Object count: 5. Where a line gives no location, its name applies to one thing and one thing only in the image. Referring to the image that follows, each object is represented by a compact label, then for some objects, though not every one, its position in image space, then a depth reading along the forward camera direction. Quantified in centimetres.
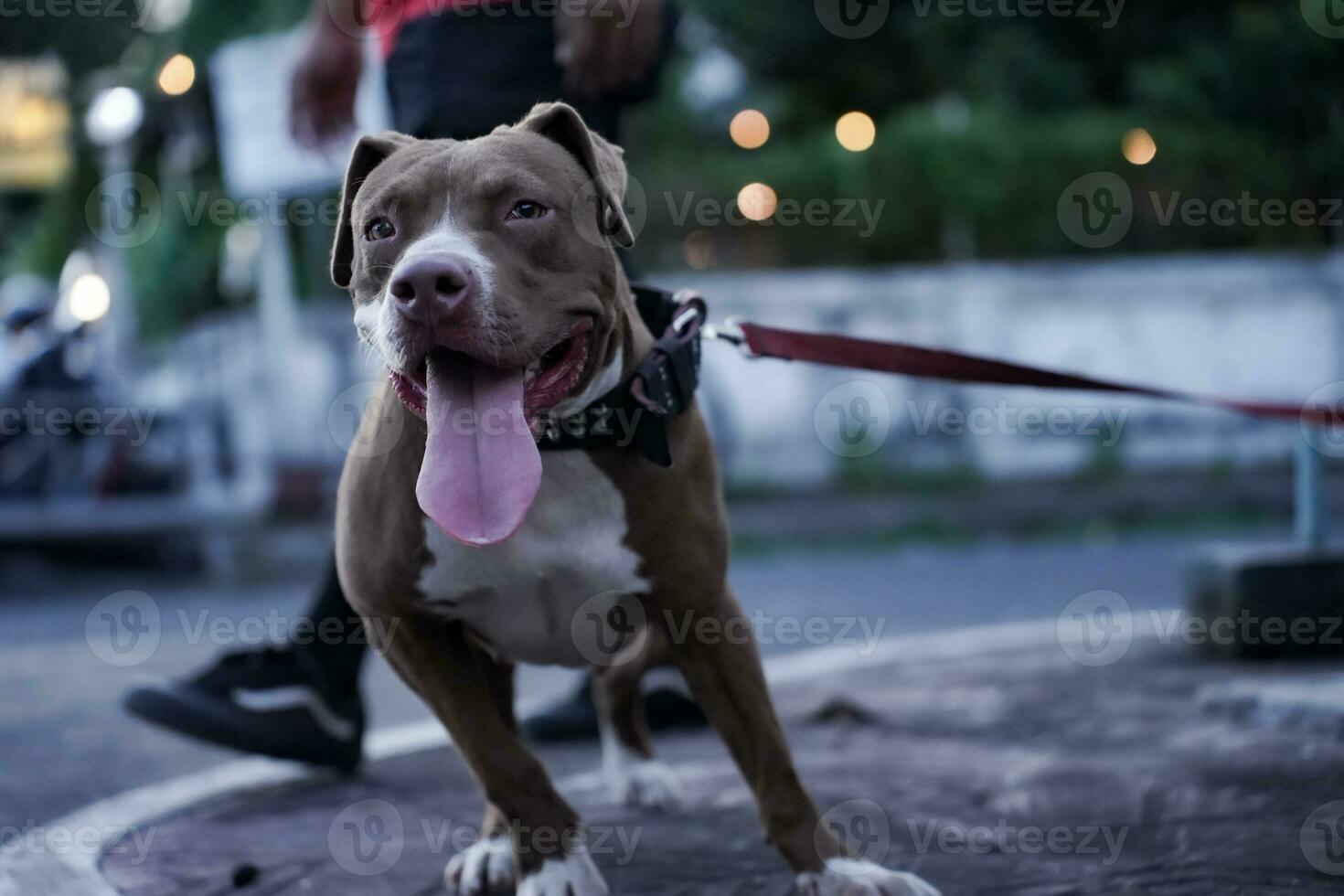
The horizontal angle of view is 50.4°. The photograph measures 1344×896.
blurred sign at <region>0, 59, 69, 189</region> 1867
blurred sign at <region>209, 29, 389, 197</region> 993
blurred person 315
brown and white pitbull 220
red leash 300
